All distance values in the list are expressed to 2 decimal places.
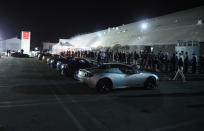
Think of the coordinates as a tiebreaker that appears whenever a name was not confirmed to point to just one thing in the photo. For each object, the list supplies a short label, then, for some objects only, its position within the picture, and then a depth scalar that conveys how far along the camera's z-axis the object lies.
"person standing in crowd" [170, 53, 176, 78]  9.88
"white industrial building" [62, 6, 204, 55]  13.51
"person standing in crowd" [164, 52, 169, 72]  12.42
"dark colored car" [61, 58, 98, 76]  10.08
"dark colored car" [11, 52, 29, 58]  33.86
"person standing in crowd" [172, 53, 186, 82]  9.21
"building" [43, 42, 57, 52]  52.16
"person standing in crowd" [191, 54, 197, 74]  11.61
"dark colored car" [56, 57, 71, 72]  11.97
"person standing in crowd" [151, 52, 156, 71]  13.31
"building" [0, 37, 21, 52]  47.74
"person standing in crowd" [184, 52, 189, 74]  11.78
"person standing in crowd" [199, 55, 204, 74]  11.62
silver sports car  6.60
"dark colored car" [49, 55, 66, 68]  14.55
